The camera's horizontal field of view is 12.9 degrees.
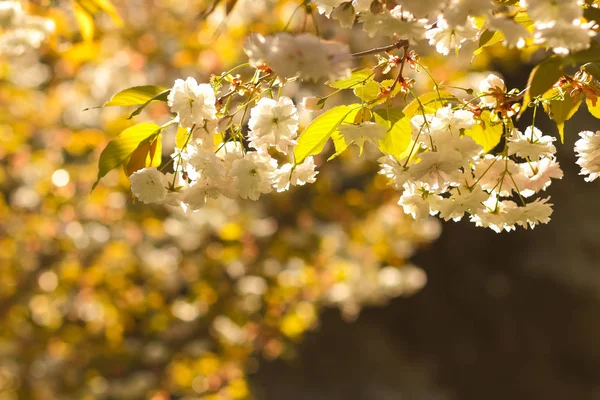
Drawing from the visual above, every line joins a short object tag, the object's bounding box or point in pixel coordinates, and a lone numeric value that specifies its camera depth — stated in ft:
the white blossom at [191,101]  7.31
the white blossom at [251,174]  7.32
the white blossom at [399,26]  6.97
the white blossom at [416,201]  7.39
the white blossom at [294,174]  7.40
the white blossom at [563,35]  6.87
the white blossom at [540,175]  7.45
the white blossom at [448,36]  7.19
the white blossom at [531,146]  7.37
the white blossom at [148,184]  7.39
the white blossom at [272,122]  7.30
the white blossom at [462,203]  7.31
